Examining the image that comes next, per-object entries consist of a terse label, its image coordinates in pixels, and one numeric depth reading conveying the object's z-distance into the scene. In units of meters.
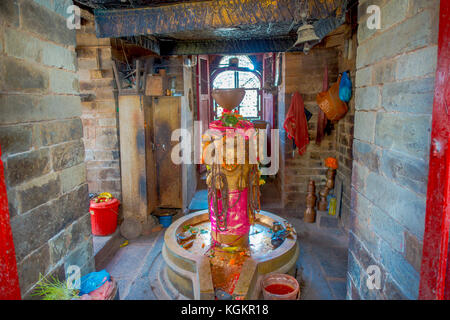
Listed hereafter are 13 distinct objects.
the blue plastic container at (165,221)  5.28
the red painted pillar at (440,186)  1.19
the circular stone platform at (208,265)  2.98
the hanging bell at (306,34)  2.76
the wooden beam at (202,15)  2.96
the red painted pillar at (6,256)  1.52
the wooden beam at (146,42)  4.22
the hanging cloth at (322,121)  5.39
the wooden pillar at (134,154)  4.82
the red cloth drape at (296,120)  5.52
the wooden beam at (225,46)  4.98
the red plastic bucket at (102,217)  4.54
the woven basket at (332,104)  4.97
